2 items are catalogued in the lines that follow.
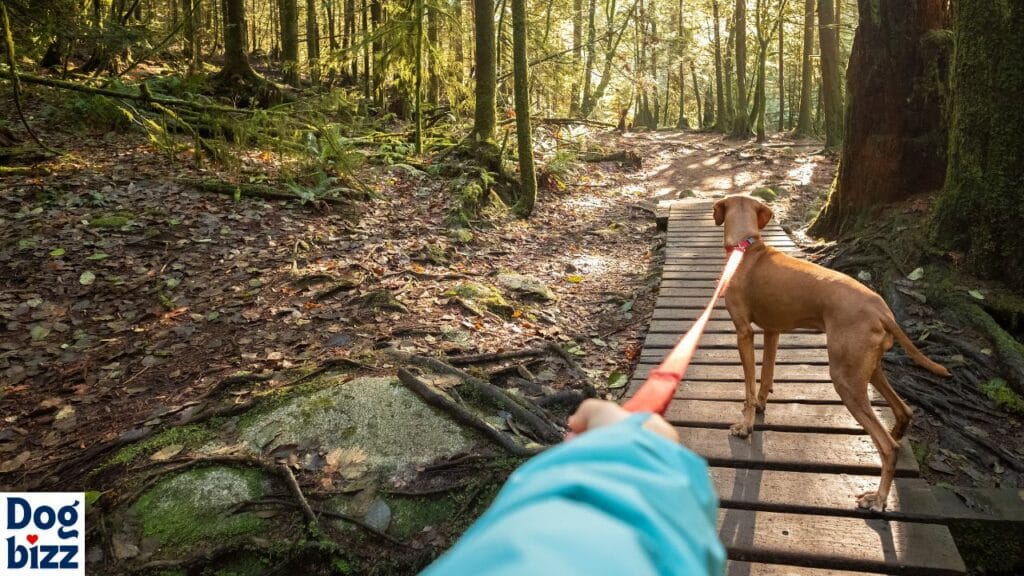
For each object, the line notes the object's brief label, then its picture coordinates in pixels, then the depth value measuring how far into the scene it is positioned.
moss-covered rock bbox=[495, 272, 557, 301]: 7.27
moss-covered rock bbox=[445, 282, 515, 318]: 6.50
